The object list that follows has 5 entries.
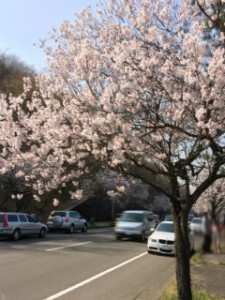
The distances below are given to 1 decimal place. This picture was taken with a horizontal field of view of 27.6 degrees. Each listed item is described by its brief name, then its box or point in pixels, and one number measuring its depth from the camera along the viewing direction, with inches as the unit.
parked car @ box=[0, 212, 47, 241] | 874.8
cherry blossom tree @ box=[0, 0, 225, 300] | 251.6
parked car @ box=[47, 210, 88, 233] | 1198.0
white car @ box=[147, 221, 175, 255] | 727.7
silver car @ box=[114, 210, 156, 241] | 962.7
